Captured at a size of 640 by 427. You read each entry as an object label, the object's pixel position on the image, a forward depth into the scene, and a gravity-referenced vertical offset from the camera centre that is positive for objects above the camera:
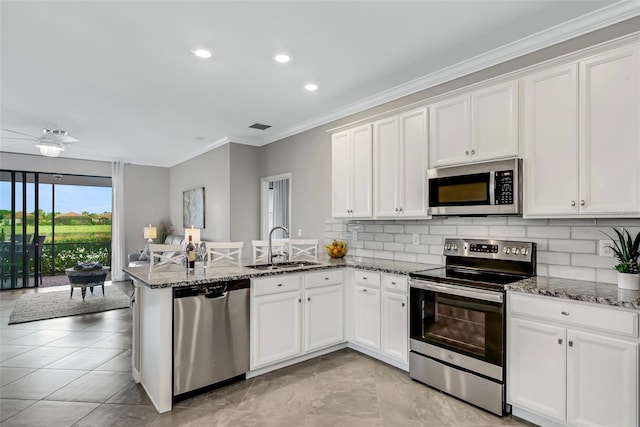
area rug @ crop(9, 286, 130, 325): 5.01 -1.47
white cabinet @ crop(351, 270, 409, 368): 3.08 -0.96
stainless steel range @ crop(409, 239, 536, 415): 2.42 -0.81
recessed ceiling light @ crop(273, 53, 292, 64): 3.00 +1.38
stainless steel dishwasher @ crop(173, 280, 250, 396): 2.59 -0.96
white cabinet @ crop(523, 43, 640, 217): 2.09 +0.50
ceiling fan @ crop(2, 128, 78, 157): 5.07 +1.11
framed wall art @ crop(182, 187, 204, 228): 6.79 +0.13
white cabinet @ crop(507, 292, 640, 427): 1.89 -0.89
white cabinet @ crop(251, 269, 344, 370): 3.02 -0.95
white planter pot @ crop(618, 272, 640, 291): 2.12 -0.41
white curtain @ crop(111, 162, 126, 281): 7.92 -0.24
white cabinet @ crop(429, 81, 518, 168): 2.60 +0.72
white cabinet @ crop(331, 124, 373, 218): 3.69 +0.46
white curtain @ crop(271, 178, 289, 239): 6.95 +0.20
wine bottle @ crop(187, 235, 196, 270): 3.05 -0.37
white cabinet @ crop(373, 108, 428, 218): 3.20 +0.48
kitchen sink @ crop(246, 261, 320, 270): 3.39 -0.54
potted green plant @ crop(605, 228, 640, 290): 2.12 -0.31
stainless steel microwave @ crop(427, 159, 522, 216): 2.57 +0.20
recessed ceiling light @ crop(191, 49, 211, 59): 2.88 +1.36
